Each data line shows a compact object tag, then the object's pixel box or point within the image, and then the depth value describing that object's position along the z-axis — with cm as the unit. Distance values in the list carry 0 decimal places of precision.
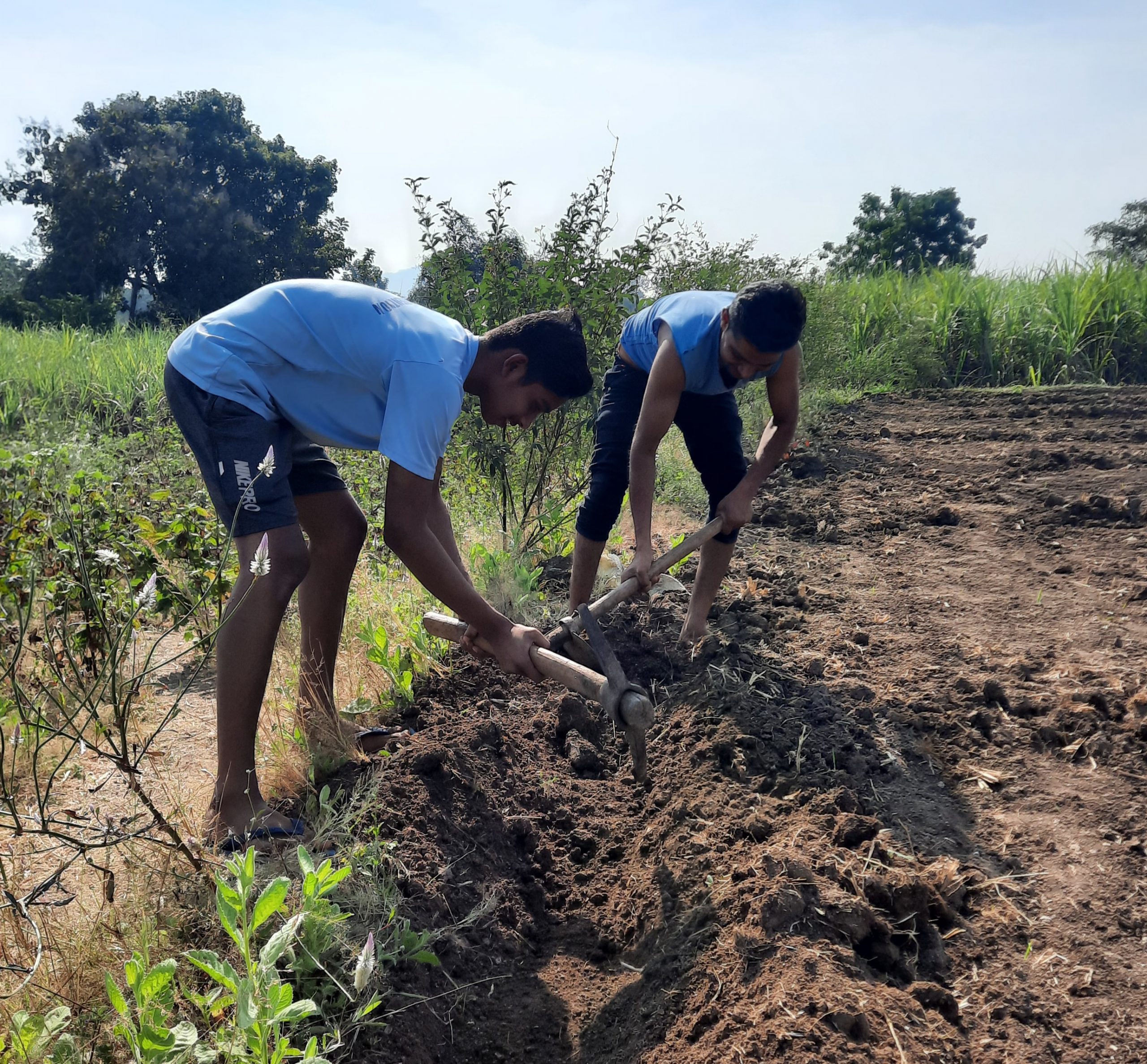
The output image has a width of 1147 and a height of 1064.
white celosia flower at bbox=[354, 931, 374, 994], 146
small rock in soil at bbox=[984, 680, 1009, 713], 331
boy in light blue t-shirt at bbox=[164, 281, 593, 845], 234
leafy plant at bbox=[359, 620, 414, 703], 335
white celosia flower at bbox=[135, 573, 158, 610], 154
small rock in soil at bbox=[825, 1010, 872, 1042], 178
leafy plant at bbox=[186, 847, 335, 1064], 143
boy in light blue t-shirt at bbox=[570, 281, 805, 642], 309
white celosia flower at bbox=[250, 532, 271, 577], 159
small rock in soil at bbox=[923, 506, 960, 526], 589
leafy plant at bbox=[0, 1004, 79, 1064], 152
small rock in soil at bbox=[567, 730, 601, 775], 327
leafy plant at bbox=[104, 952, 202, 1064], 145
